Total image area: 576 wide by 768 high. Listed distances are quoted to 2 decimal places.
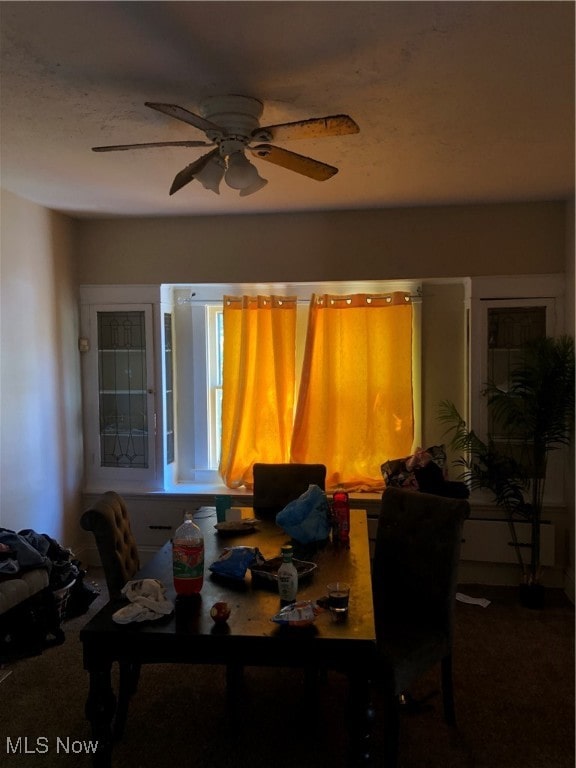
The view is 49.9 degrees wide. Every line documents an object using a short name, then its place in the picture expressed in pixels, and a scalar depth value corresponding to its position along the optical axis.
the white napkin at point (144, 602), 1.93
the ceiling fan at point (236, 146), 2.21
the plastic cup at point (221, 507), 3.16
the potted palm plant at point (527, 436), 3.63
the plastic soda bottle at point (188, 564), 2.11
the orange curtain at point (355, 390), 4.40
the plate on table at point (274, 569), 2.27
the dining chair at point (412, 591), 2.21
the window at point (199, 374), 4.70
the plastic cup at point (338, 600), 1.96
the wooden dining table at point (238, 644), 1.81
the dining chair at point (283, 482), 3.52
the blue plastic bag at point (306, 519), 2.77
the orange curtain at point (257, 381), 4.52
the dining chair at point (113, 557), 2.46
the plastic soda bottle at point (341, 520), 2.78
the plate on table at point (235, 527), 2.91
